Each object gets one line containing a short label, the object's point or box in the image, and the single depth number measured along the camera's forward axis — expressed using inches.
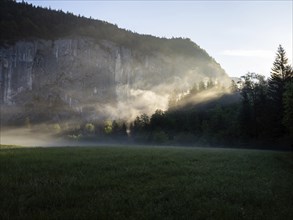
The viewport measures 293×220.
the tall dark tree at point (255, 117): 2864.9
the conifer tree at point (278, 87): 2642.7
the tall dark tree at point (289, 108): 2076.8
